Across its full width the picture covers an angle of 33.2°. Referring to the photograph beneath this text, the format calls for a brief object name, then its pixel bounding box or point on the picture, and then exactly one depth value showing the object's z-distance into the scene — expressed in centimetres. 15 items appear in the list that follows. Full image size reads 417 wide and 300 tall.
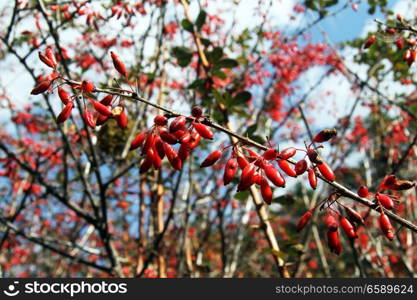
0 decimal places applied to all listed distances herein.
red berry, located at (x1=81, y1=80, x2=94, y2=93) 29
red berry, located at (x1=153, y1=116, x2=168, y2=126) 30
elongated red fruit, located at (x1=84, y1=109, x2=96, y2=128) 31
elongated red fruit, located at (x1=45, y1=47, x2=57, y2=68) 30
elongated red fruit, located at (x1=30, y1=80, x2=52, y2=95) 30
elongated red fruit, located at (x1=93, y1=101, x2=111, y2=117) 30
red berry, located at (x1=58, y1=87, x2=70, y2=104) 30
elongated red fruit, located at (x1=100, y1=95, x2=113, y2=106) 30
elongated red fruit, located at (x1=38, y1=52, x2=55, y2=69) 30
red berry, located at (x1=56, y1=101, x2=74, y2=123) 30
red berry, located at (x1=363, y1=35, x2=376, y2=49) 44
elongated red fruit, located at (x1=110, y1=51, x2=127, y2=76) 31
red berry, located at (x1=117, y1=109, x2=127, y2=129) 31
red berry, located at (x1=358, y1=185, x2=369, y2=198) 30
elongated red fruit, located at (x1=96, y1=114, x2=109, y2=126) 30
